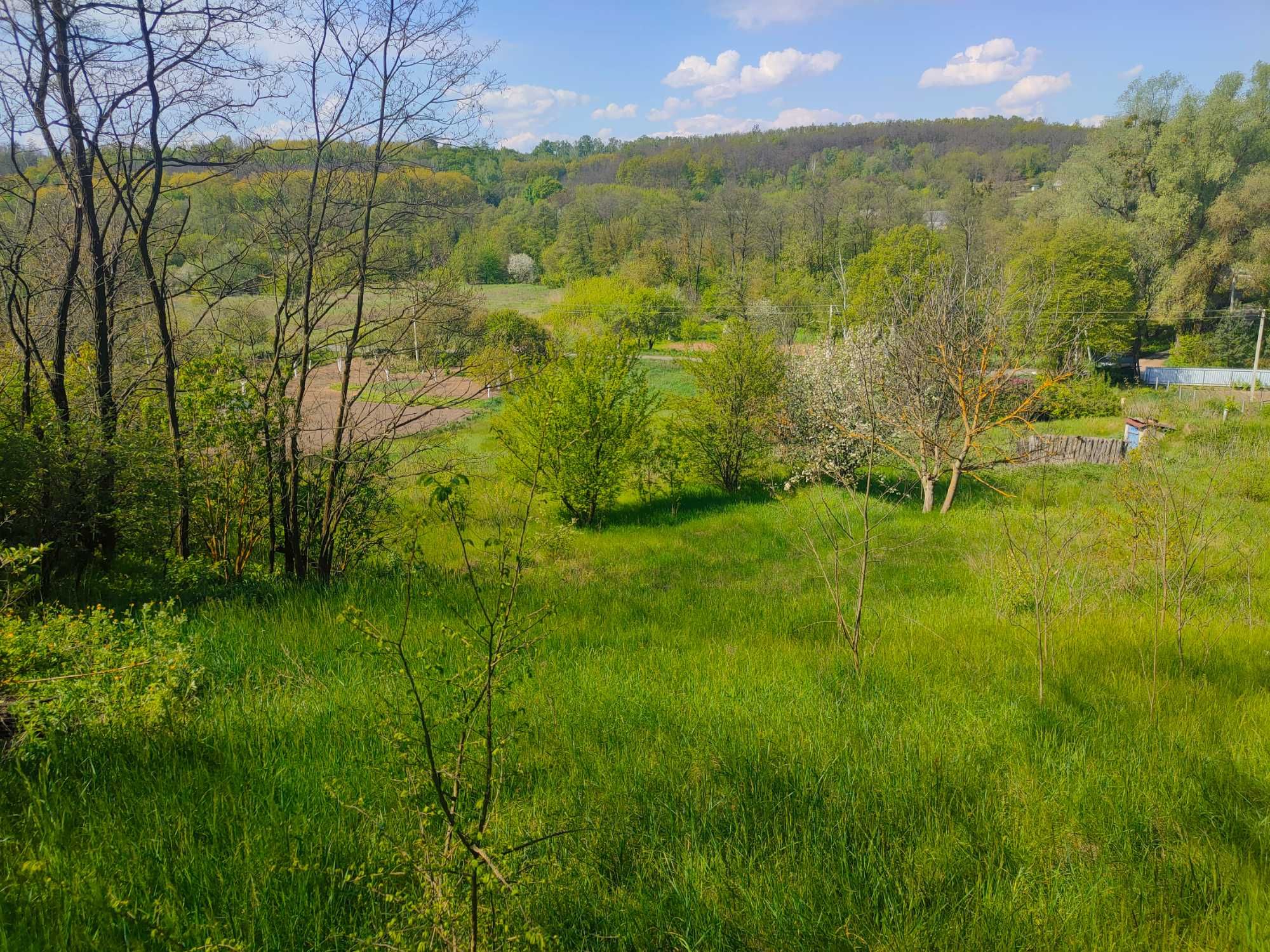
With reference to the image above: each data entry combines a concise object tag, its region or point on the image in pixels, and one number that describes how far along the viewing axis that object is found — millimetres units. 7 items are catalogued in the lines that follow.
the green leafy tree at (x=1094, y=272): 37156
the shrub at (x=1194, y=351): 38594
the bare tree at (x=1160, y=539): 4727
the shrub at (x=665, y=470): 15961
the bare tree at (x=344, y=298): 6520
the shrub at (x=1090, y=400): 30703
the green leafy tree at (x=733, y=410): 16547
